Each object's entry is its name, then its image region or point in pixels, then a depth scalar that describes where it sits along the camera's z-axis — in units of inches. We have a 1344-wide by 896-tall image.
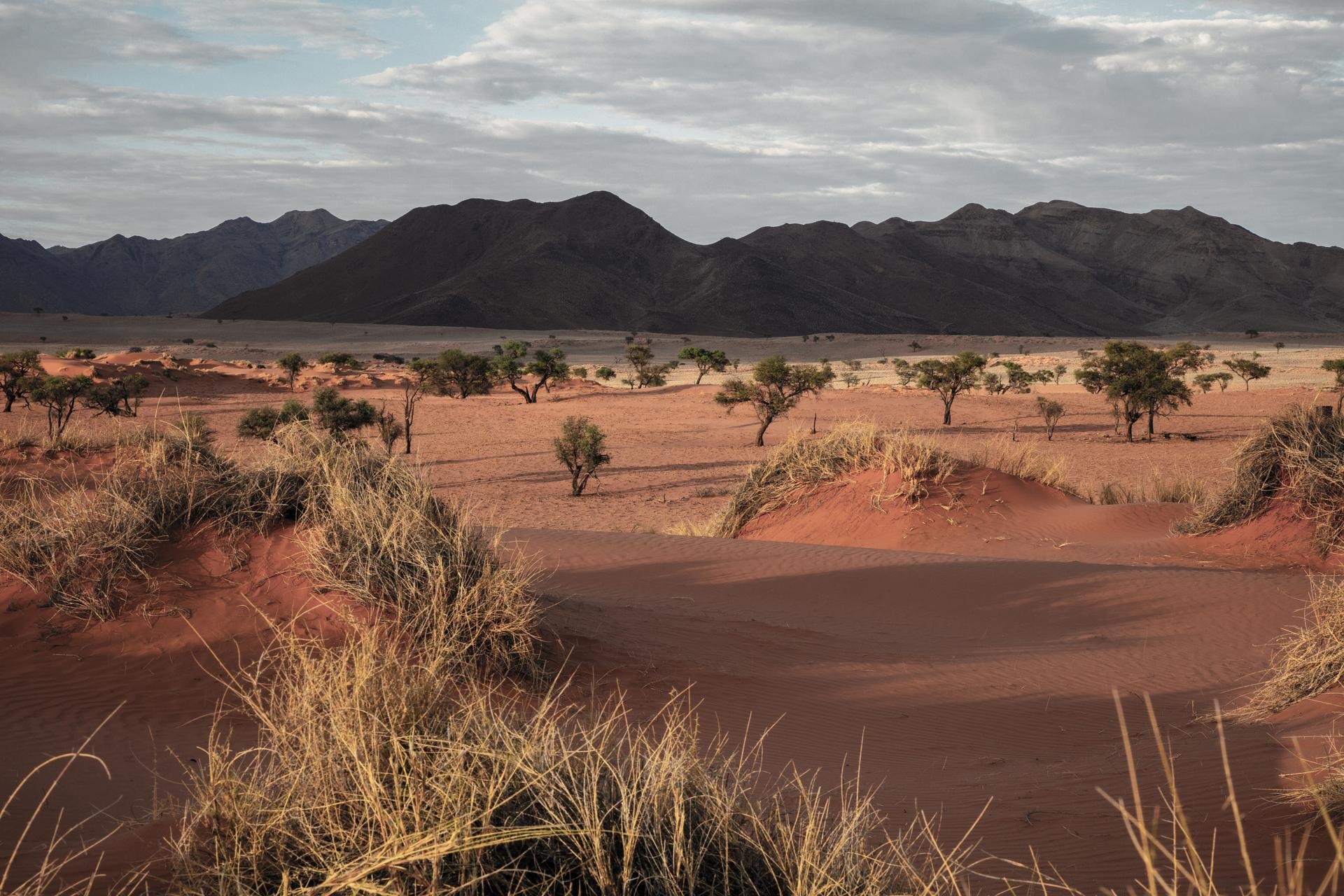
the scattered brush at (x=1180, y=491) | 817.5
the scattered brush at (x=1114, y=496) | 836.6
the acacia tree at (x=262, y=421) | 1179.3
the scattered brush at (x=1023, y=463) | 790.5
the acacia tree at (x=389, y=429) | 1048.9
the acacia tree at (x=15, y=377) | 1483.8
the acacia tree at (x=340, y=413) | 1190.3
